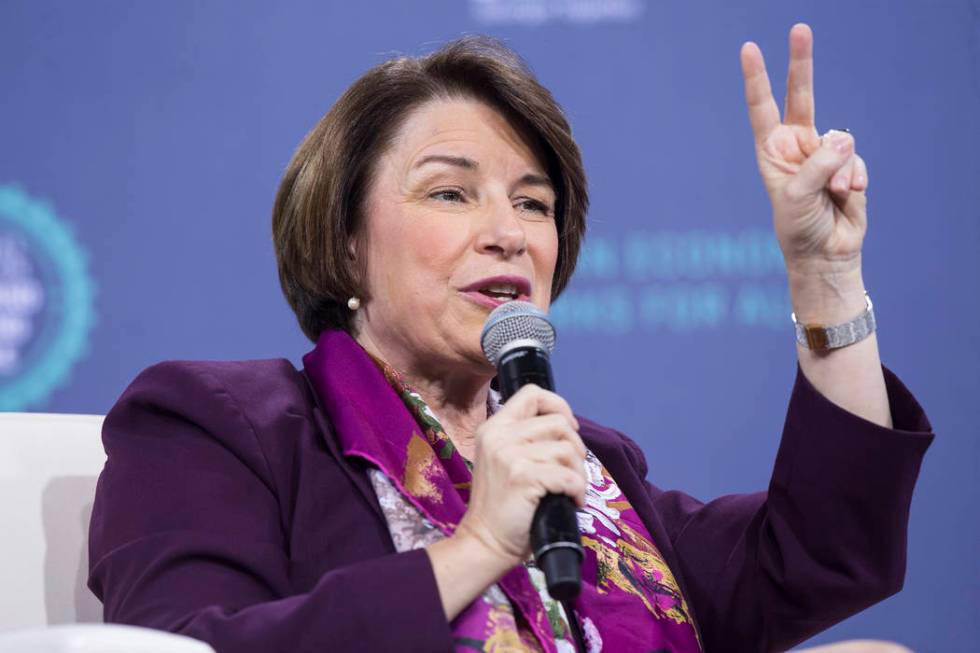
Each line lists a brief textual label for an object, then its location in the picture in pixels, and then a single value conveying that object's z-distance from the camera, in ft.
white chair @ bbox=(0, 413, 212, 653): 13.72
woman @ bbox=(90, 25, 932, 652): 13.10
